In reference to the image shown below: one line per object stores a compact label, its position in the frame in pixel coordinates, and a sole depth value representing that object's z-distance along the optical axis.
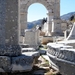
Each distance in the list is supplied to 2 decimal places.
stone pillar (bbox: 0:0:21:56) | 3.05
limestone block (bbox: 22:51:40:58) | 3.16
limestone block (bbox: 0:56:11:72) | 2.86
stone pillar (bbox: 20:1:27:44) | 14.29
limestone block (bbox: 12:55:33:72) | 2.87
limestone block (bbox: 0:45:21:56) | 3.03
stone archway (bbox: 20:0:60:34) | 14.40
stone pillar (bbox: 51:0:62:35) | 13.14
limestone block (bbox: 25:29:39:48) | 7.10
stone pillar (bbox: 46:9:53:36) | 14.46
